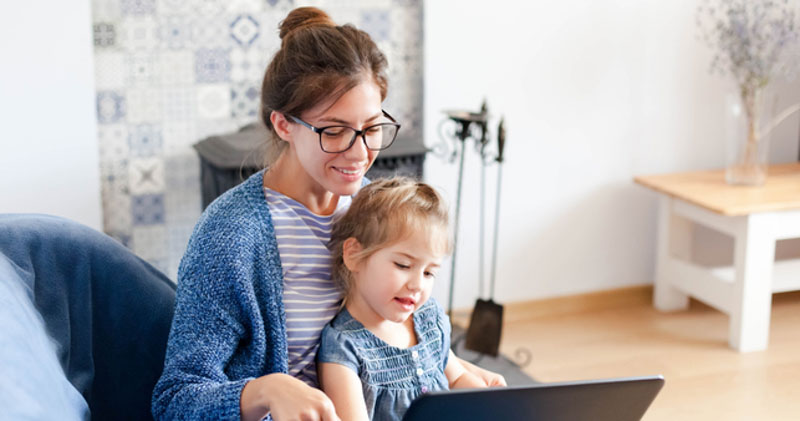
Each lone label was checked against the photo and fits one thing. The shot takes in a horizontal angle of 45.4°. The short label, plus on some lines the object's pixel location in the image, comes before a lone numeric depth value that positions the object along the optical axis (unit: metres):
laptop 1.19
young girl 1.50
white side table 3.04
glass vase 3.23
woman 1.37
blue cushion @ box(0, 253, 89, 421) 1.15
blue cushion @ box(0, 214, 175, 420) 1.45
